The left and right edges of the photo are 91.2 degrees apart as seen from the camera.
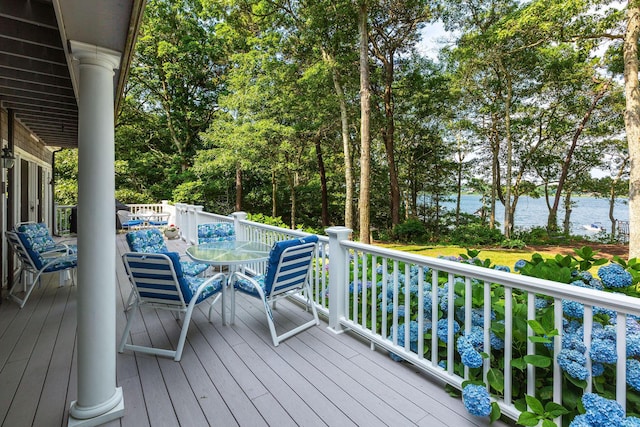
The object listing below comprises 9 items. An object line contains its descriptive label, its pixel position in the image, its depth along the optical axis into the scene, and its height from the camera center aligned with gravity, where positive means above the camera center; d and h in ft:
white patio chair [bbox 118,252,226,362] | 8.32 -2.22
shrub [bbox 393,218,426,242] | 41.70 -3.11
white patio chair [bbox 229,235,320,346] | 9.36 -2.30
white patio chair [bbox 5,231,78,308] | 12.55 -2.33
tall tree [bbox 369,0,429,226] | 36.24 +21.79
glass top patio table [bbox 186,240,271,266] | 10.24 -1.68
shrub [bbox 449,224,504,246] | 39.47 -3.67
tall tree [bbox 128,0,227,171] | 51.06 +23.31
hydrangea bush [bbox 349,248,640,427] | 5.08 -2.57
